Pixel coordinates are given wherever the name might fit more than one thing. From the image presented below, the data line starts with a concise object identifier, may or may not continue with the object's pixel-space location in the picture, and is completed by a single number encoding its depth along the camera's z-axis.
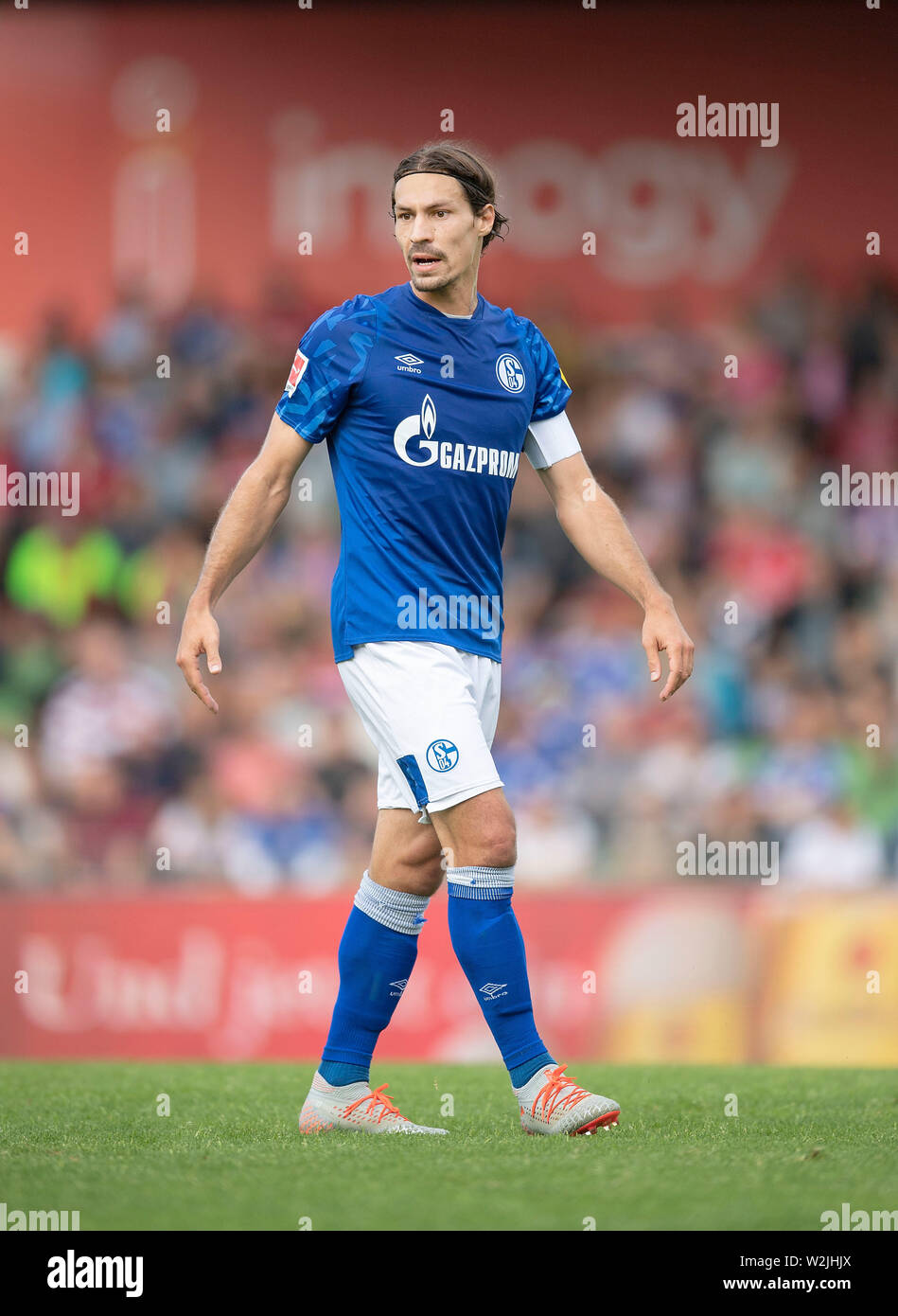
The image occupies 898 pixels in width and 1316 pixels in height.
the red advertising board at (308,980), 16.34
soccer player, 8.17
